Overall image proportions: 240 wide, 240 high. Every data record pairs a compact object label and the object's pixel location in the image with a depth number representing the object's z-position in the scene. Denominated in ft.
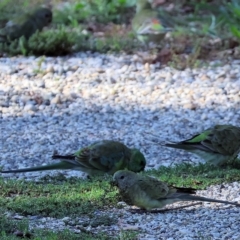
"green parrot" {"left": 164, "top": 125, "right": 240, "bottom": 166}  52.42
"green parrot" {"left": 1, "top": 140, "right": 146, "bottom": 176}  50.47
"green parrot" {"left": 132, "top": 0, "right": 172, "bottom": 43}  85.46
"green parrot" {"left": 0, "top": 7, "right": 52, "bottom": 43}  86.12
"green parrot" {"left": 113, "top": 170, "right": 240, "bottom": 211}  40.88
